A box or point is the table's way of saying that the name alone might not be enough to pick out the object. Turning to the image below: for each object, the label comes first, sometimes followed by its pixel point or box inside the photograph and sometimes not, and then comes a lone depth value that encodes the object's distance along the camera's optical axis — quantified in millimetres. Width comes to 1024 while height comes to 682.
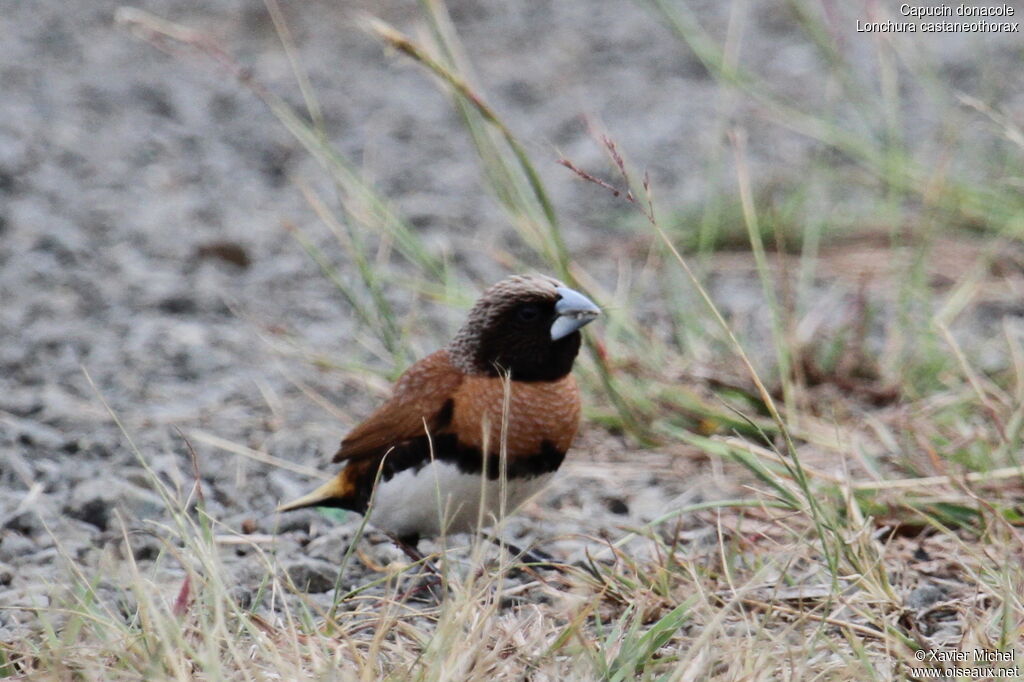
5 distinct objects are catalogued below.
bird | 6496
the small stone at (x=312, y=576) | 6613
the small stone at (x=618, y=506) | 7625
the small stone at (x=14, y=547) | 6613
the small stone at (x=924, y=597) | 6039
